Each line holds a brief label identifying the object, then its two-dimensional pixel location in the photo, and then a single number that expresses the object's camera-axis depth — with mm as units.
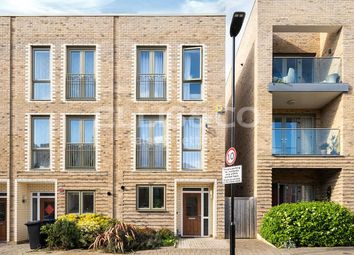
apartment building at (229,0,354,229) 17141
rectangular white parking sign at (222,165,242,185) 11328
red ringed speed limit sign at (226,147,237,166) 11594
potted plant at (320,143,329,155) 17562
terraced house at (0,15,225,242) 17688
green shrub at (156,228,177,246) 16000
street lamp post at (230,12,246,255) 11180
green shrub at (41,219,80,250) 15047
